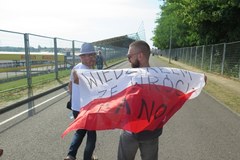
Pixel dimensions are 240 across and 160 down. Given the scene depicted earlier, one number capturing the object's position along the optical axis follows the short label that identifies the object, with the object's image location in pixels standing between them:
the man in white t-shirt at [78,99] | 4.36
